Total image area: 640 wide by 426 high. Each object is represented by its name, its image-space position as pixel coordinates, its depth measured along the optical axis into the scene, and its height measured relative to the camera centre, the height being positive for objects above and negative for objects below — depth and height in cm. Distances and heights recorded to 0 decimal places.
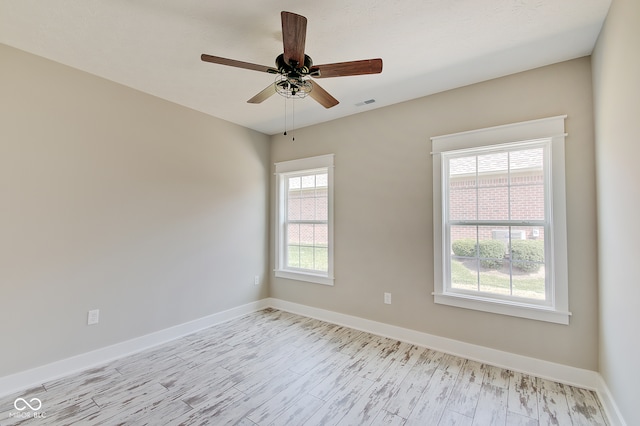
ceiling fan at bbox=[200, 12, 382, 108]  160 +105
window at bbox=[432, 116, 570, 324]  237 +0
